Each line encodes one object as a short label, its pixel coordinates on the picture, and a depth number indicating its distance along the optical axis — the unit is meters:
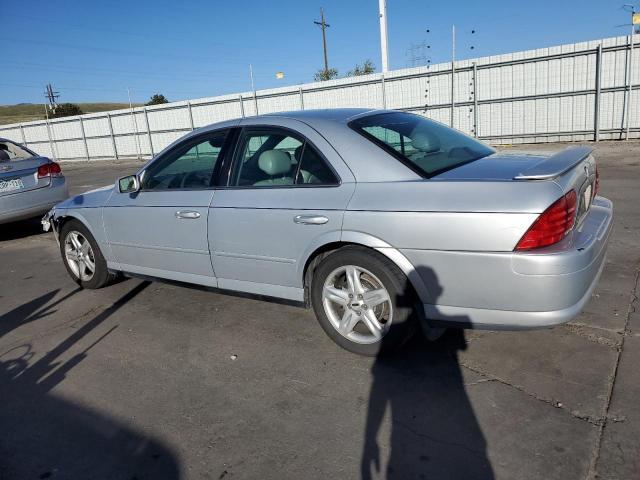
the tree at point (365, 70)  43.05
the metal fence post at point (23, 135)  31.28
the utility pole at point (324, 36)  41.31
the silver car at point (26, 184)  7.41
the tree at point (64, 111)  61.22
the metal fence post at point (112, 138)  26.34
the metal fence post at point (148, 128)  24.44
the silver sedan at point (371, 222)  2.64
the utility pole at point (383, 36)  18.20
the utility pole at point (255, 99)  20.77
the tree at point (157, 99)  60.28
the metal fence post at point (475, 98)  16.22
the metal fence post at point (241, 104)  21.22
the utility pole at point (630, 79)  14.05
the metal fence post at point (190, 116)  22.83
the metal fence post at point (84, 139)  27.94
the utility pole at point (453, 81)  16.40
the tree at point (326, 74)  42.23
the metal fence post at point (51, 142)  29.94
